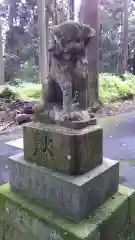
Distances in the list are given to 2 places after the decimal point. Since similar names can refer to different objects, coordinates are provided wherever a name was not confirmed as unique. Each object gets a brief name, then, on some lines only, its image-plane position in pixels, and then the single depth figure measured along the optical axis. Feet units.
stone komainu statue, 5.03
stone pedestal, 5.15
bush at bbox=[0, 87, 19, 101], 24.45
